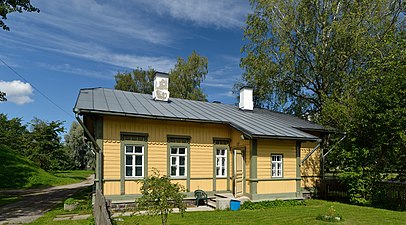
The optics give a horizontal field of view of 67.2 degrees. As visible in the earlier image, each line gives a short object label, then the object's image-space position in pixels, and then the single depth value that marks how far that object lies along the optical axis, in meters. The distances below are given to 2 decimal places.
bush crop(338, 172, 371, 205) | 13.23
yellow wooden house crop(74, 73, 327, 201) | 11.36
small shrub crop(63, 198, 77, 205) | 11.43
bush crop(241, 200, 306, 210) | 11.84
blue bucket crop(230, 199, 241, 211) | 11.44
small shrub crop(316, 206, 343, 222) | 9.39
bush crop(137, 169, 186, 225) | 6.48
